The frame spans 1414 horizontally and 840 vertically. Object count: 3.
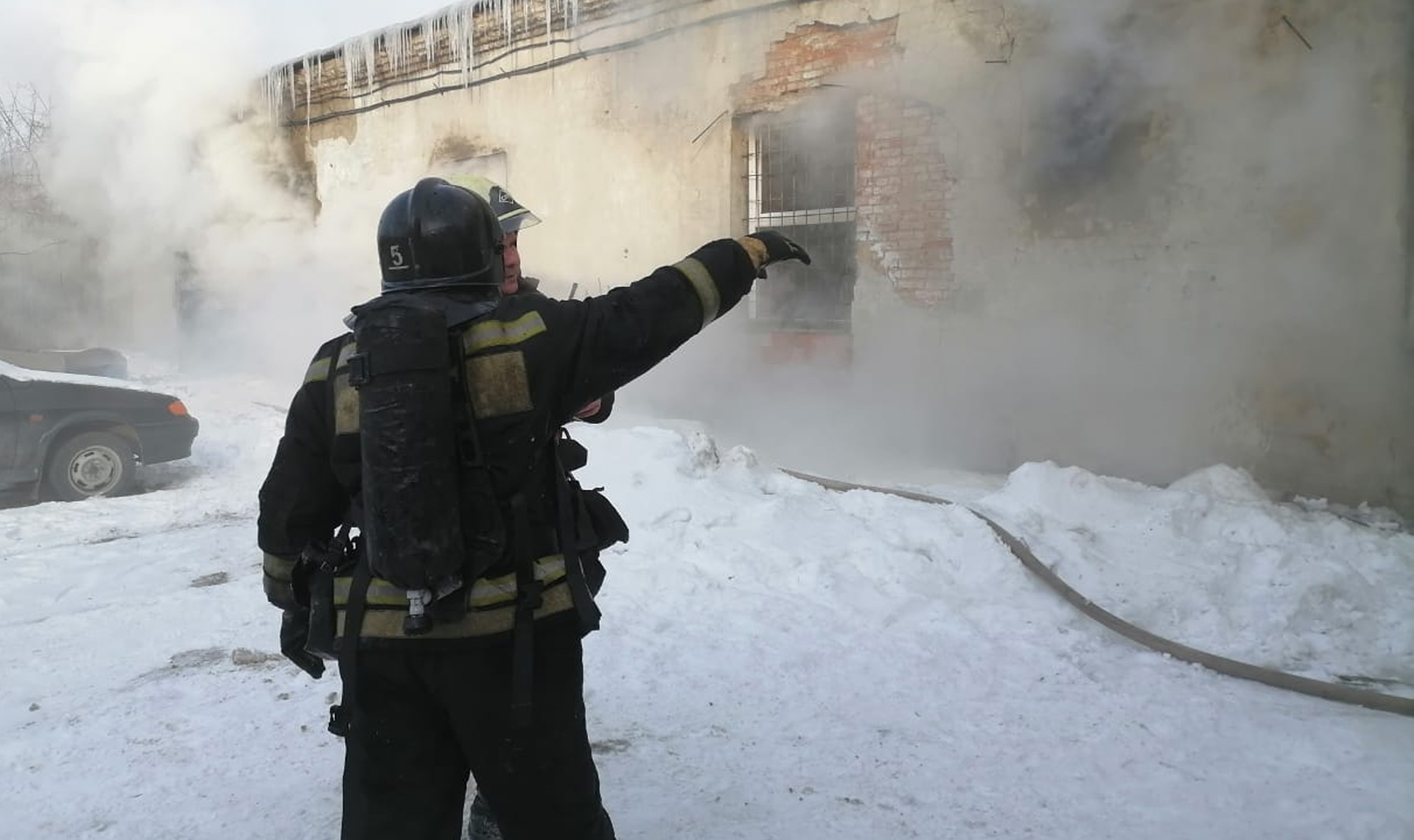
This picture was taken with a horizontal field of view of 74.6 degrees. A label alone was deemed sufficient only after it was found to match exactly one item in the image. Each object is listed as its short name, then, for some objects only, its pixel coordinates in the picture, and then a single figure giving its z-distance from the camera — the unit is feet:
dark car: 22.67
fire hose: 11.04
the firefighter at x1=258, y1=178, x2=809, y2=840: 5.99
